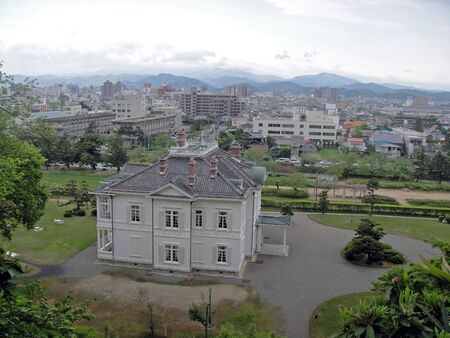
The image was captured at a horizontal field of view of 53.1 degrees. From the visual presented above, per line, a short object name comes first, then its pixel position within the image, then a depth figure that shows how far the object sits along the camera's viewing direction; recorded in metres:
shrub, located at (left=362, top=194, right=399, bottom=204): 47.78
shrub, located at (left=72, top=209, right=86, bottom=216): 40.22
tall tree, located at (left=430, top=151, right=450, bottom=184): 61.34
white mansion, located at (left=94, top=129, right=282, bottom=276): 27.22
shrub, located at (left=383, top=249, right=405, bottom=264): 30.12
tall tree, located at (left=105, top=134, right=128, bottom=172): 61.72
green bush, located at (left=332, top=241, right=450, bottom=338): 10.91
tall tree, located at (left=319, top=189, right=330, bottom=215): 42.88
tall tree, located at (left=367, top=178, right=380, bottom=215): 43.06
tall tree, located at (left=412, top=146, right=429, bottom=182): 61.50
